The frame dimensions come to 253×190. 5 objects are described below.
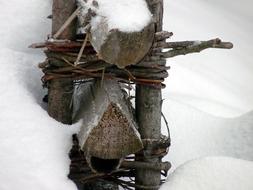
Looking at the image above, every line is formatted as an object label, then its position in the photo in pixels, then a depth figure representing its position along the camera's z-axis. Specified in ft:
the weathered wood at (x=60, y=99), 12.49
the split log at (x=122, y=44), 11.54
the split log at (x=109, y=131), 11.97
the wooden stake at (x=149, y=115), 12.55
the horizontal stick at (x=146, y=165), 12.57
